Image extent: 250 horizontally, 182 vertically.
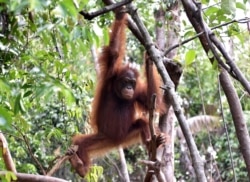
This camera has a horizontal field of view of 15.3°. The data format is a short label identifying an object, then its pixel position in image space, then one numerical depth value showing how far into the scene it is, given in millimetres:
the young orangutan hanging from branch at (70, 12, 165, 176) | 6427
